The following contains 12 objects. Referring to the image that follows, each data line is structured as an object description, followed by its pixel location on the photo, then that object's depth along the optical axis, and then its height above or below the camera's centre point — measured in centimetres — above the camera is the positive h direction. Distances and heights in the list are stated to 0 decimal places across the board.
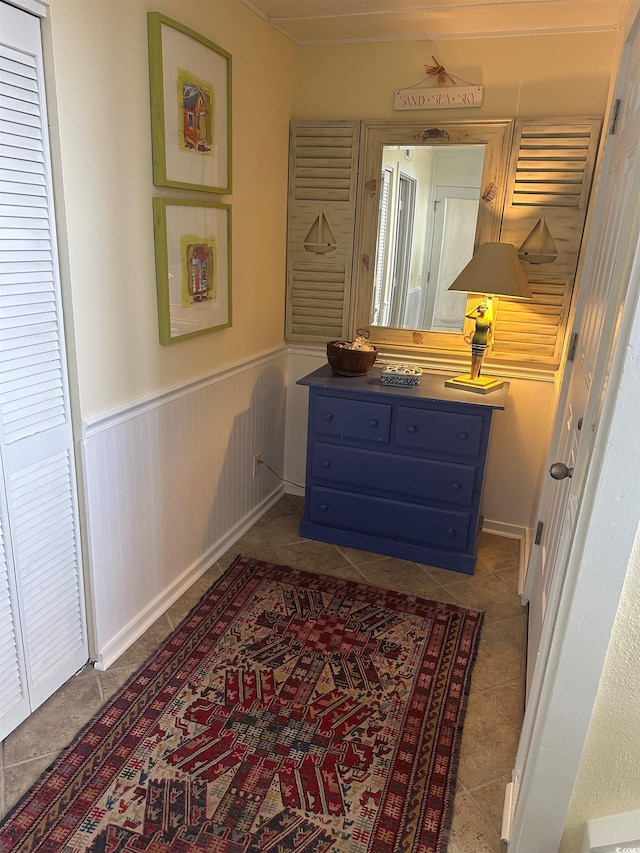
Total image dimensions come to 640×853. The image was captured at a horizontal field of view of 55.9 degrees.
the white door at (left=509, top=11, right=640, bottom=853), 125 -42
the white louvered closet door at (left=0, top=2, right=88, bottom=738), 148 -52
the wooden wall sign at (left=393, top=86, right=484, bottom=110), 266 +64
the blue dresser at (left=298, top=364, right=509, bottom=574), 259 -95
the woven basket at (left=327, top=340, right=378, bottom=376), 282 -52
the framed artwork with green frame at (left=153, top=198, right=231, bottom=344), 209 -12
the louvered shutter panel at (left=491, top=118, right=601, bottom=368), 257 +15
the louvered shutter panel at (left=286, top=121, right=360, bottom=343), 292 +6
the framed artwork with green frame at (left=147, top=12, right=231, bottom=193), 193 +42
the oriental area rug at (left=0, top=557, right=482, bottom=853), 152 -142
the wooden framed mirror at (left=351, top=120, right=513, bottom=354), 273 +13
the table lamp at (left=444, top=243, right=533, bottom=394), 253 -12
